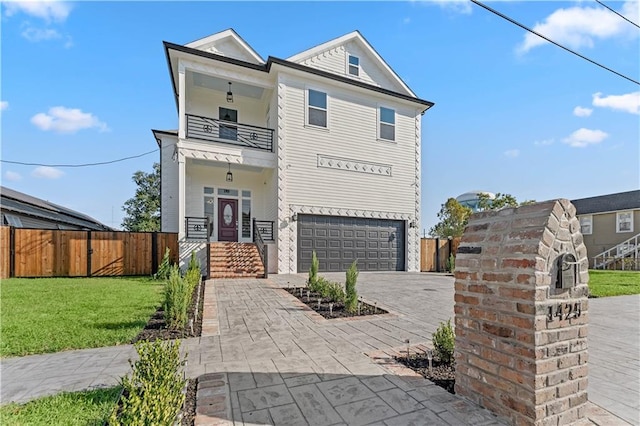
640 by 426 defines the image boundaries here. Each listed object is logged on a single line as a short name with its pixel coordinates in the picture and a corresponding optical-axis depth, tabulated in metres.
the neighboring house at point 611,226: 22.17
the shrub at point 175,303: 4.72
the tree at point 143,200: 30.44
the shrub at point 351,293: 5.74
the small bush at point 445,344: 3.16
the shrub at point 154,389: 1.74
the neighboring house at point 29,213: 15.33
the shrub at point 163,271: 9.84
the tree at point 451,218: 27.13
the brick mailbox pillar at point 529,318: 2.02
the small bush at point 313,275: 7.84
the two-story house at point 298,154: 12.26
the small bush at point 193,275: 6.70
